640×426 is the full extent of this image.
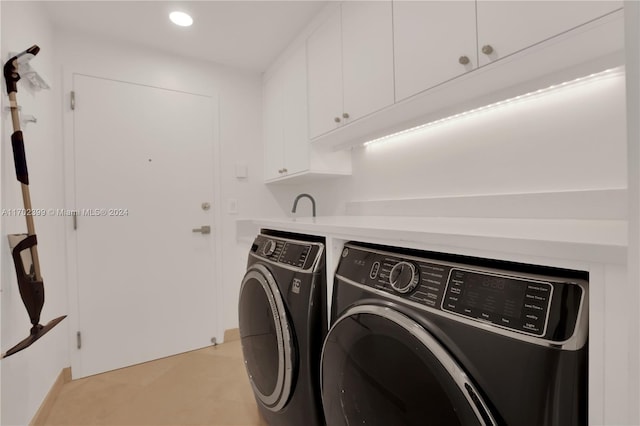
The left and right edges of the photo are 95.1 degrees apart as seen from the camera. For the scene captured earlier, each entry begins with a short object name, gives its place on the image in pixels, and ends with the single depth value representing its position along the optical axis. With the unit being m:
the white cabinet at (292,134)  2.00
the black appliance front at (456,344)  0.45
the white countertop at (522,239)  0.43
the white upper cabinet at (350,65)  1.34
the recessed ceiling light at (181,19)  1.83
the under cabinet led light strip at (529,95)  0.98
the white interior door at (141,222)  2.01
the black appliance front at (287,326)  1.01
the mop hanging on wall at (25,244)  1.23
